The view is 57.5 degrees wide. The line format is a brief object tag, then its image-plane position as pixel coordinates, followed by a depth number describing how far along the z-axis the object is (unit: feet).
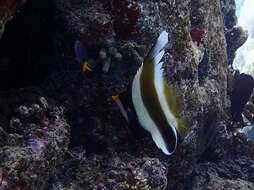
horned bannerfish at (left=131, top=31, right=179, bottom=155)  3.99
